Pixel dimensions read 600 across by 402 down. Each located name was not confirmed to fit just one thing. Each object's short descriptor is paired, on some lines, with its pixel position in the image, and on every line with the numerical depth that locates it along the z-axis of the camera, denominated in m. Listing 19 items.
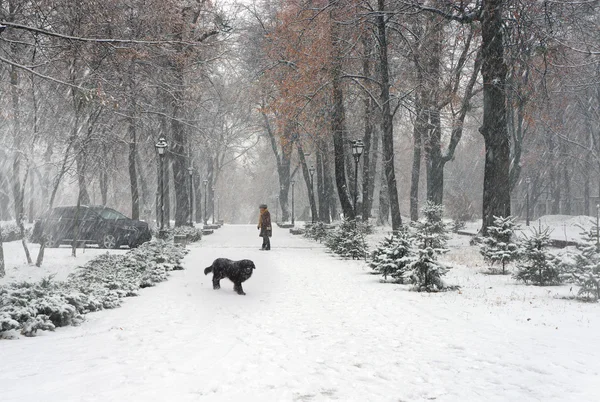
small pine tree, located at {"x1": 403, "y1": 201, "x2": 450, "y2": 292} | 9.80
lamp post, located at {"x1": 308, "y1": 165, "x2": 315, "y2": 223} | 31.66
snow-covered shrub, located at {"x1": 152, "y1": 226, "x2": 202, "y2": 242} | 21.38
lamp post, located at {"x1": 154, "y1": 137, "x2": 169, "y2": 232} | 20.16
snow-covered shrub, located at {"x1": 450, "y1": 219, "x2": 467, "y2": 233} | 26.28
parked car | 20.23
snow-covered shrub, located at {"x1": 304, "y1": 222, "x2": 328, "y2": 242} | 23.97
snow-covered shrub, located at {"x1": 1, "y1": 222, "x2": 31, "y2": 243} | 25.01
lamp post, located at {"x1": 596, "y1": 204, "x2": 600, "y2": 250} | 8.66
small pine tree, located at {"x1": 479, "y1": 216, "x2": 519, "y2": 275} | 11.68
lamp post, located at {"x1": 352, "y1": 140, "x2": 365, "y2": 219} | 20.08
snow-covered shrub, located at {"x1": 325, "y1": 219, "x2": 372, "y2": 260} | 16.64
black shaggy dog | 9.48
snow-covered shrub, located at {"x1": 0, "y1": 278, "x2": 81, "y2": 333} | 6.46
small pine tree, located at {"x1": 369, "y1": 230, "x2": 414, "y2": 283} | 11.19
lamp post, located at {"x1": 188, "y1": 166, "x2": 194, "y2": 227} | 34.24
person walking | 19.09
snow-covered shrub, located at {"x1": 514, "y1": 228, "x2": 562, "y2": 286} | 10.04
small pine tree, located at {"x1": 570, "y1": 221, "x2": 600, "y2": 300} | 8.37
